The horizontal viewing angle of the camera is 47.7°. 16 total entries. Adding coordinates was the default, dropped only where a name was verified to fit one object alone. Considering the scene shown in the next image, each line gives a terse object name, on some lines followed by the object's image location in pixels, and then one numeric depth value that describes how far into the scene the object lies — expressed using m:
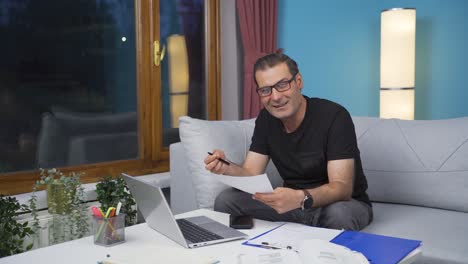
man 1.82
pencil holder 1.45
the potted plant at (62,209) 2.38
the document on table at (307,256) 1.23
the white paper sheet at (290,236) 1.41
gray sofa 2.35
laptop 1.43
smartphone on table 1.59
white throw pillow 2.36
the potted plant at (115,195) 2.50
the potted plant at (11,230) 2.12
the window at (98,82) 2.60
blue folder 1.27
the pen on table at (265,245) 1.38
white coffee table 1.33
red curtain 3.56
